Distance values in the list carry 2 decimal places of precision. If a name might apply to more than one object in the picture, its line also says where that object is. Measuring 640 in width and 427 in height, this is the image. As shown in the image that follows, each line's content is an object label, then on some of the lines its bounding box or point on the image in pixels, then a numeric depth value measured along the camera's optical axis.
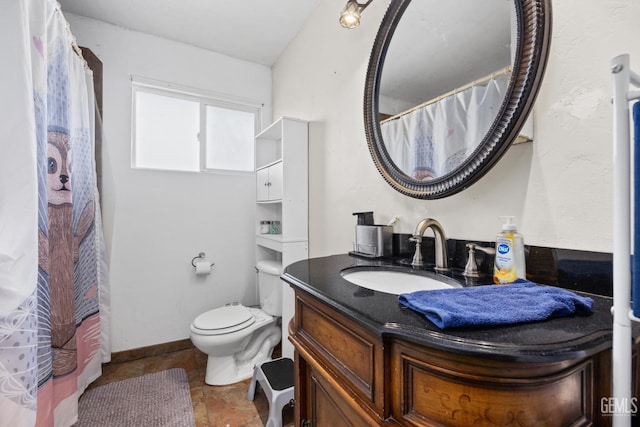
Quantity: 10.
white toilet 1.71
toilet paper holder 2.24
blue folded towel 0.47
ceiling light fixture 1.16
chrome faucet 0.93
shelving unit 1.82
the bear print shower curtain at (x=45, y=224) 0.90
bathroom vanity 0.41
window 2.16
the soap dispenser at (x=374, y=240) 1.17
